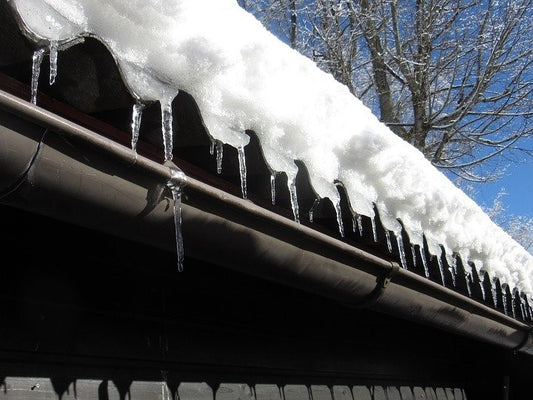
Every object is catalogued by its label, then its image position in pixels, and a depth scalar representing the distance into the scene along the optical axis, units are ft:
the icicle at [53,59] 3.15
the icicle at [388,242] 6.85
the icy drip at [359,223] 6.10
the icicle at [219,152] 4.34
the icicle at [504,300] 10.22
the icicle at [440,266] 8.22
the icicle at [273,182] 4.84
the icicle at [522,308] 11.09
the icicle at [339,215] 5.73
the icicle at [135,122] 3.78
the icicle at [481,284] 9.32
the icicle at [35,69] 3.21
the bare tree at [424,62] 27.91
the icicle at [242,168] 4.52
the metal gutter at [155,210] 3.52
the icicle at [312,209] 5.69
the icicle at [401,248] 7.02
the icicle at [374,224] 6.28
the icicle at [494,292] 9.67
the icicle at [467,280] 9.18
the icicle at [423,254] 7.41
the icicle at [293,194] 5.06
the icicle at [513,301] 10.50
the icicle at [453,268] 8.35
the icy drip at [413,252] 7.40
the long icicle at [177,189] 4.36
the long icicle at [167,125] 3.88
